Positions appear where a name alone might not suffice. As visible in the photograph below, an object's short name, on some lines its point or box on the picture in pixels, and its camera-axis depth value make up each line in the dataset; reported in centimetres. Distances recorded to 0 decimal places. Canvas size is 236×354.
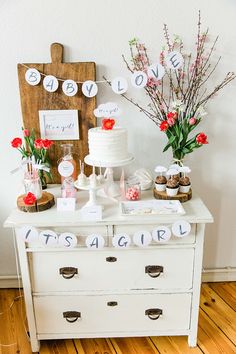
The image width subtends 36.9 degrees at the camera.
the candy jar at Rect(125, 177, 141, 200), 157
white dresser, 147
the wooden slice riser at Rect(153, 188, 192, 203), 158
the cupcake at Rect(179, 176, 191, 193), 162
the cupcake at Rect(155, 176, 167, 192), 162
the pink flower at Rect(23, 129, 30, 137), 165
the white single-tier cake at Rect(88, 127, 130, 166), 151
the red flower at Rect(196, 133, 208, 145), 154
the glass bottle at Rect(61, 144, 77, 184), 164
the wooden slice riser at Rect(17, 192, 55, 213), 151
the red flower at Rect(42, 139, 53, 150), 161
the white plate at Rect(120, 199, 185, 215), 147
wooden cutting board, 166
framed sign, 172
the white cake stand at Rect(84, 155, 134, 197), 153
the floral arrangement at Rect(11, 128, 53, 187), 161
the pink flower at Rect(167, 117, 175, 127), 157
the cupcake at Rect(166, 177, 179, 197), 158
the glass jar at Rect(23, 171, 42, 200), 155
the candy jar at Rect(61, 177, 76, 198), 162
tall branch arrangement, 161
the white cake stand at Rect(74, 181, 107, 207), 153
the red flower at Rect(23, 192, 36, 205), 150
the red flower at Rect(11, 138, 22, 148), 163
